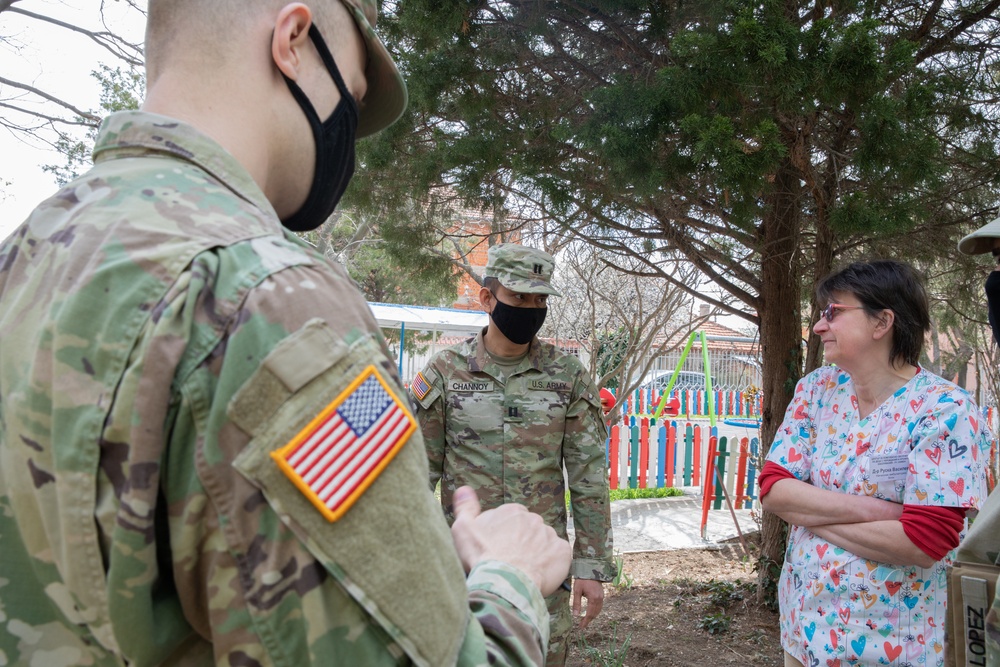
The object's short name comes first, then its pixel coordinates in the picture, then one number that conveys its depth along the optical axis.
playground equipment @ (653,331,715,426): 9.46
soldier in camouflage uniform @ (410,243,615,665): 3.01
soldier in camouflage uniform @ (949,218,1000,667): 1.61
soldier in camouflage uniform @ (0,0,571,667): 0.64
